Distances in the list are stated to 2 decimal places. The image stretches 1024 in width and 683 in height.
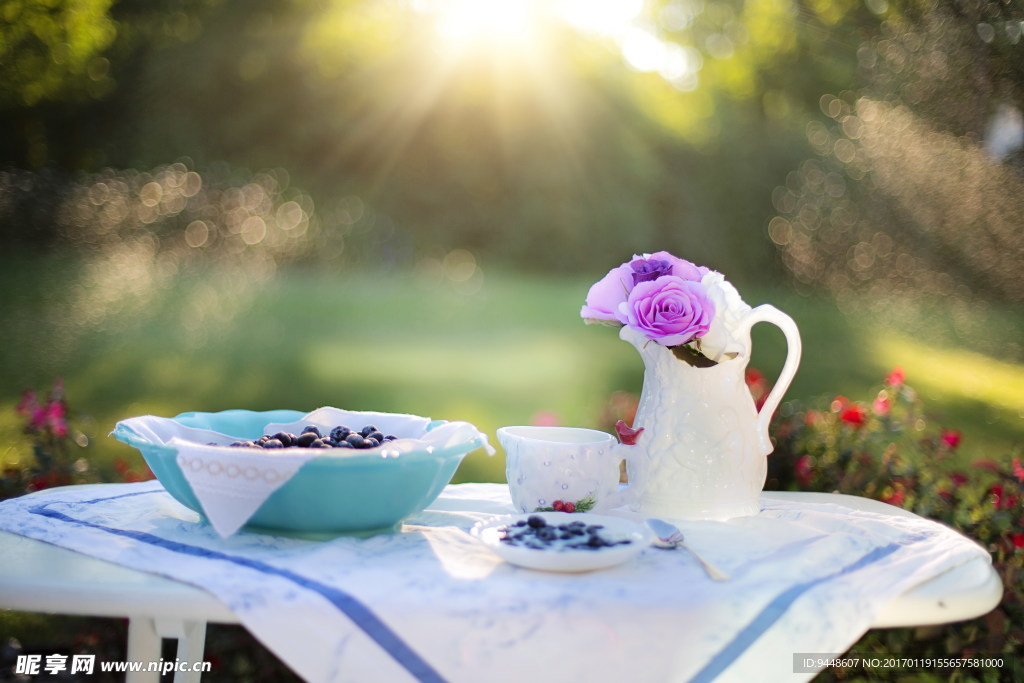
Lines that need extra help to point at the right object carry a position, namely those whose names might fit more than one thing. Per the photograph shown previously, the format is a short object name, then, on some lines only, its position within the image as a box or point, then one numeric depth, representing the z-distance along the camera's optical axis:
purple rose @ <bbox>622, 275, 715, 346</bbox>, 0.92
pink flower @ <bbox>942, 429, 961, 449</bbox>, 1.69
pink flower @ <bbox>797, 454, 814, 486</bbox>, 1.75
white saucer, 0.74
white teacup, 0.93
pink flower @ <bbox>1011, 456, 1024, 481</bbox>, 1.49
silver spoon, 0.83
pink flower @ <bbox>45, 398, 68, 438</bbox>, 1.85
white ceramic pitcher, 0.95
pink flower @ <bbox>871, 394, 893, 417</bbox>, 1.76
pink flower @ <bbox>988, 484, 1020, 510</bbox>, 1.51
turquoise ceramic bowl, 0.81
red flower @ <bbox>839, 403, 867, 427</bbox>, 1.74
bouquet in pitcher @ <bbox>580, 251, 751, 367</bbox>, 0.92
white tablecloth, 0.68
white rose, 0.93
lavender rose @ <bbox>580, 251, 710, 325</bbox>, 0.98
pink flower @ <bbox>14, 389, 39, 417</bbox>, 1.83
